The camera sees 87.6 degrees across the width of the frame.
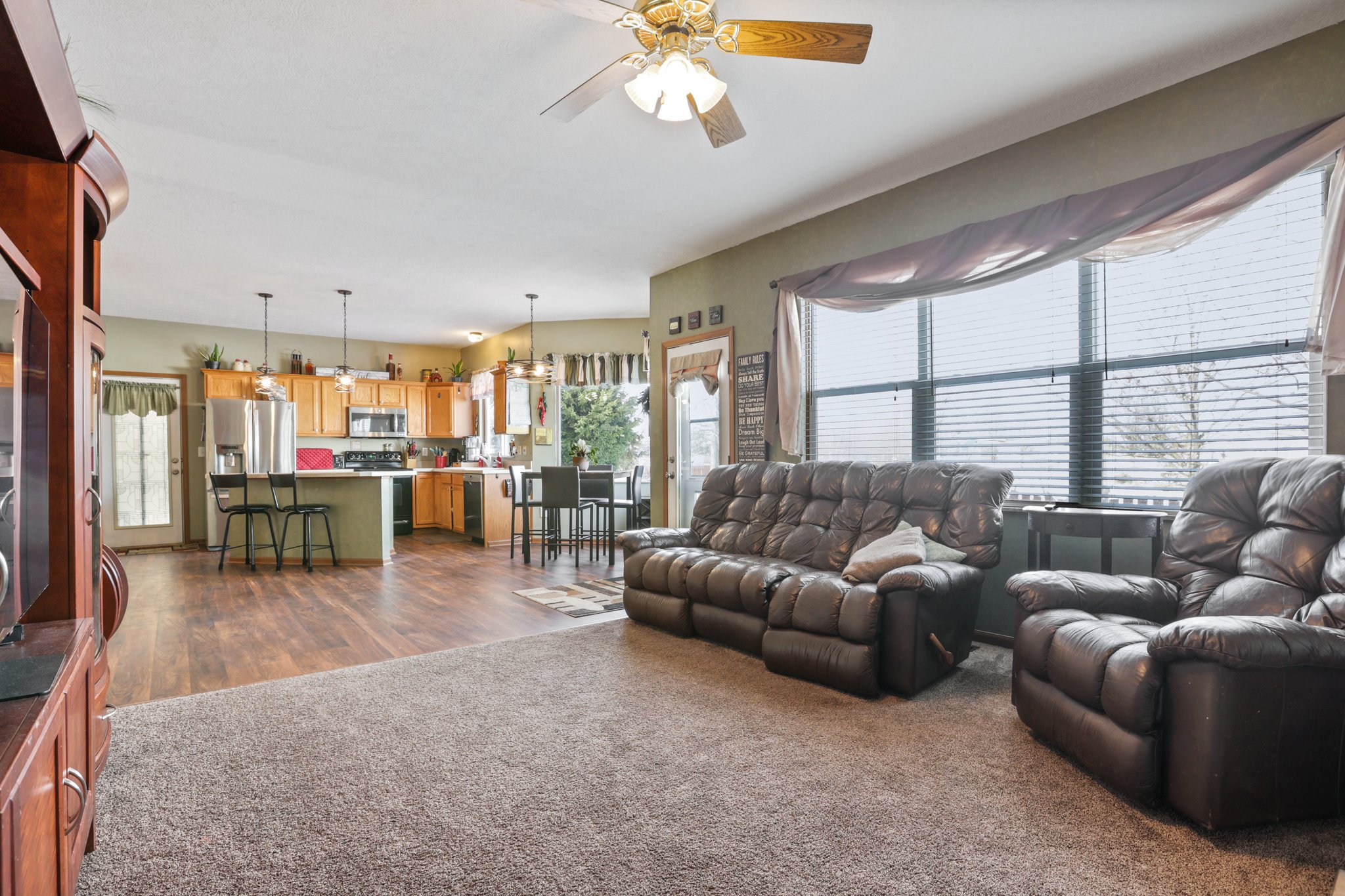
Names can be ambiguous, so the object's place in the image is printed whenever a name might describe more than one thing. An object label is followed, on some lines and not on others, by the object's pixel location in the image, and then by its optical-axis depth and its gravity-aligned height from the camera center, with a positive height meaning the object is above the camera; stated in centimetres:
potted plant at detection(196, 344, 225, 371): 832 +111
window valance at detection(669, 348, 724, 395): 570 +64
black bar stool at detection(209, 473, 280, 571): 616 -52
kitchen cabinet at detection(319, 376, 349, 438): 912 +50
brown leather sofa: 290 -62
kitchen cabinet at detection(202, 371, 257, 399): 829 +79
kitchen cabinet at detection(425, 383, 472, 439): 986 +53
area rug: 470 -109
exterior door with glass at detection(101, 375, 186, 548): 787 -31
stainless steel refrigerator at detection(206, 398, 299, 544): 809 +13
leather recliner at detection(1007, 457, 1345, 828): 183 -62
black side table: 299 -36
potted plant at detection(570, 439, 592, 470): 780 -12
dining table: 670 -55
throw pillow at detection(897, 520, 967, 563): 322 -51
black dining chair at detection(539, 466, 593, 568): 654 -44
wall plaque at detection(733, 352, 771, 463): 523 +30
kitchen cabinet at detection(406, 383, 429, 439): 981 +51
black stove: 945 -17
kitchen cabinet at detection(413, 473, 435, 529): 944 -73
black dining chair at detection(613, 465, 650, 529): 743 -67
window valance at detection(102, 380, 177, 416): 784 +59
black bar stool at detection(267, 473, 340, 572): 615 -56
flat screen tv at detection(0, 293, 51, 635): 129 -3
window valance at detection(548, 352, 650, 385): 834 +92
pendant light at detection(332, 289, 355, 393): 806 +79
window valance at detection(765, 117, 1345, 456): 274 +101
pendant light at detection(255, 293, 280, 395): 800 +80
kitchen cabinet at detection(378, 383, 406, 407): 955 +73
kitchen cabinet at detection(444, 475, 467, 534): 871 -75
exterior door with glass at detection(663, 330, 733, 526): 571 +12
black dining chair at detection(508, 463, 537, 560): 688 -46
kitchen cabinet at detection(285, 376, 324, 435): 889 +61
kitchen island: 653 -60
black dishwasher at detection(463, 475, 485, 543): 812 -70
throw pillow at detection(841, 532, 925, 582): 308 -51
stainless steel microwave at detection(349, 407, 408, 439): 936 +34
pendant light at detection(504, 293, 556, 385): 749 +84
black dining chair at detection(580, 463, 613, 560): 690 -45
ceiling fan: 219 +131
